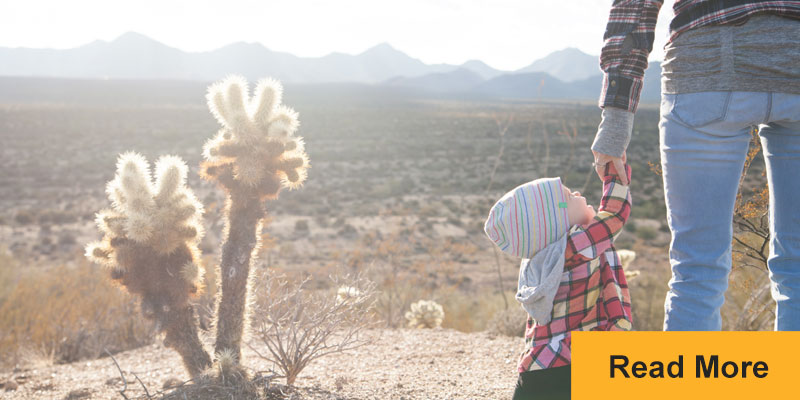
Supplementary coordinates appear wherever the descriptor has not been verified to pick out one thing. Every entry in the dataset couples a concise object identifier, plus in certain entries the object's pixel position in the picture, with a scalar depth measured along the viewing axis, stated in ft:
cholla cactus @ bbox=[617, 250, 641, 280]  14.76
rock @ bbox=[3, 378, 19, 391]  11.55
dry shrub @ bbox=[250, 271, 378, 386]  9.44
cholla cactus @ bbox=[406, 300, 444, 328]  18.57
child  6.18
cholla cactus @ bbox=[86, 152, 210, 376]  9.16
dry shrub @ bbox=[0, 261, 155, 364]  16.33
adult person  5.09
